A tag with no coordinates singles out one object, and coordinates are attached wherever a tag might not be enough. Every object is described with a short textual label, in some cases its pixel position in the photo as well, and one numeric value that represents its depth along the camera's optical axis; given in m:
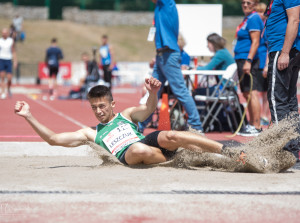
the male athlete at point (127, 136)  10.21
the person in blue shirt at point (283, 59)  10.77
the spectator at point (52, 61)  39.16
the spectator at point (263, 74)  18.14
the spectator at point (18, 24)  76.94
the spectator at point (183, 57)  19.16
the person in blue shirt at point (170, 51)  14.93
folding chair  17.33
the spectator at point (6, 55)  33.09
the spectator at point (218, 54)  18.48
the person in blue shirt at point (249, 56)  16.47
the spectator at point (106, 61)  35.87
